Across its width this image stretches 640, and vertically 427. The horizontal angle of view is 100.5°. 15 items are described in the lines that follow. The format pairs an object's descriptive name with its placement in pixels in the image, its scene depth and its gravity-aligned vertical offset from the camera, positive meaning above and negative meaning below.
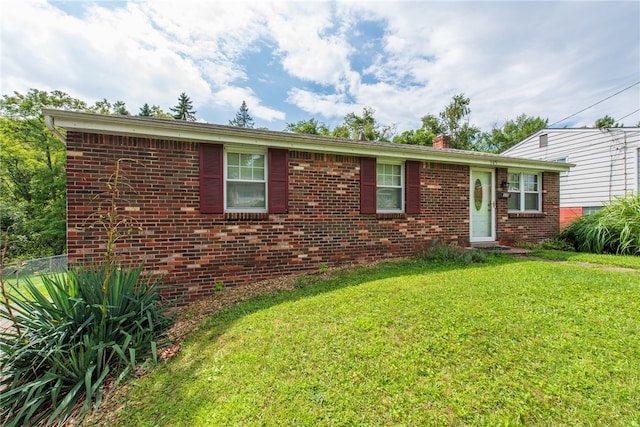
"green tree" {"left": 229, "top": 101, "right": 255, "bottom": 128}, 46.75 +16.39
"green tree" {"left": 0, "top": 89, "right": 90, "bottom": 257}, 17.03 +2.60
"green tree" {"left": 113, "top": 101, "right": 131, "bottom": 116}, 28.30 +10.94
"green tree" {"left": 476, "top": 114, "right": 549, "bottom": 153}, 31.62 +9.38
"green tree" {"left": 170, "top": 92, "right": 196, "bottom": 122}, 37.28 +14.30
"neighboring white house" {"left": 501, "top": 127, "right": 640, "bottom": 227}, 10.20 +2.01
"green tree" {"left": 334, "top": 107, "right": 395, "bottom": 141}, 29.62 +9.40
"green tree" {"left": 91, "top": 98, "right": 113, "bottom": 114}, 22.75 +8.84
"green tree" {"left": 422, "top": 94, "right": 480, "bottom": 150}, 27.17 +9.03
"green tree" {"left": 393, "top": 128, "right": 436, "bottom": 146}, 27.55 +7.65
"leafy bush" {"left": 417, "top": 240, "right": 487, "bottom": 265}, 6.12 -1.08
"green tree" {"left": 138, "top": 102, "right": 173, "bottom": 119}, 29.14 +11.19
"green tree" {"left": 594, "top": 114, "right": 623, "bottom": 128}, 26.50 +9.55
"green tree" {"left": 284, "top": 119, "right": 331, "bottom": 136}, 30.04 +9.71
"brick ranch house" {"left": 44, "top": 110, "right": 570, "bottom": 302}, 4.43 +0.26
